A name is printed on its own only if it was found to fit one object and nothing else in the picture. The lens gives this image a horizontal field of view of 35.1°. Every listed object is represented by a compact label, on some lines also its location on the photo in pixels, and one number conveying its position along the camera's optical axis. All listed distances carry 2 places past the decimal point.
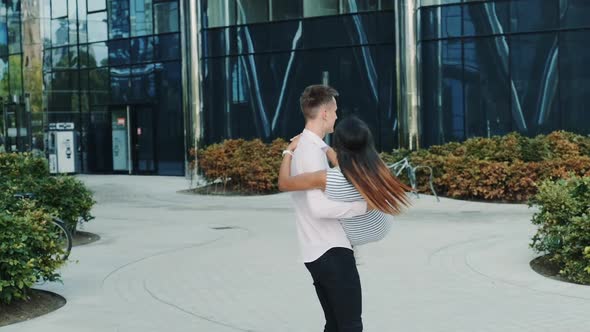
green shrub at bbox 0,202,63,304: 7.88
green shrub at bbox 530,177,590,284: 8.90
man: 4.76
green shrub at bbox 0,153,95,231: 13.22
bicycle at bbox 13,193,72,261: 11.01
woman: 4.64
